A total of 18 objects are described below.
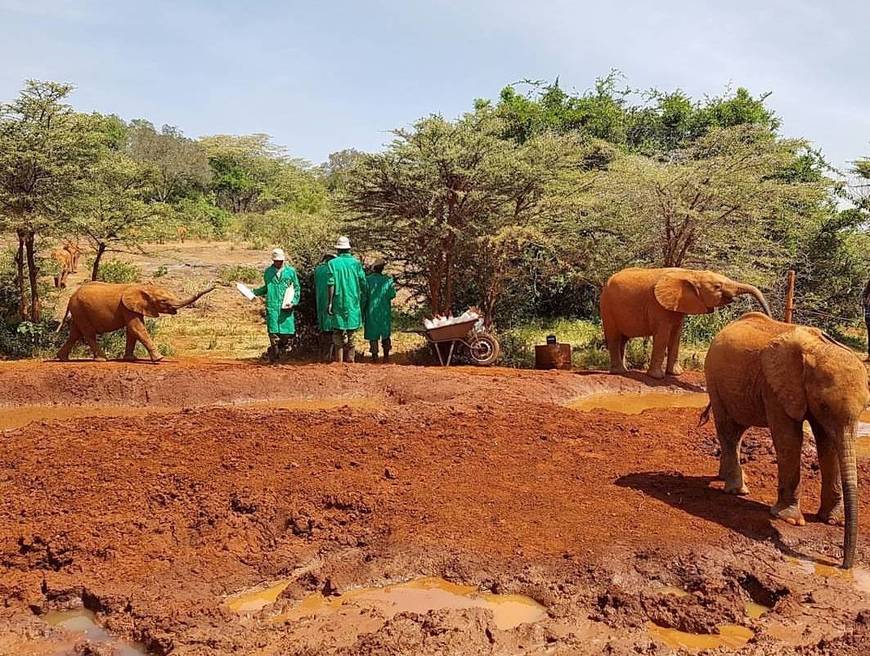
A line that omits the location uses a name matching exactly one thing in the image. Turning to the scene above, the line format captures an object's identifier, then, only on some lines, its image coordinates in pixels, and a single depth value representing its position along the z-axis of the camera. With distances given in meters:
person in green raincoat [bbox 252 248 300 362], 12.59
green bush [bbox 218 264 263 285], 22.66
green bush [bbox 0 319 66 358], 14.25
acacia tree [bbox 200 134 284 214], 49.59
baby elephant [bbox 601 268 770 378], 11.65
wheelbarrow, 13.16
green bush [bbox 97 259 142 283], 20.42
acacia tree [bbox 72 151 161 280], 14.30
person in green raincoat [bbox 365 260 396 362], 13.36
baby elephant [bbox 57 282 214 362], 12.90
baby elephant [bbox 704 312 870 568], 5.56
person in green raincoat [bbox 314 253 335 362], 12.63
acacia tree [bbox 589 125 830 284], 13.76
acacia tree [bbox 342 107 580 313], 13.55
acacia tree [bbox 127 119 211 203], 45.12
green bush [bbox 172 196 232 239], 33.62
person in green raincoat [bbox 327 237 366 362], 12.48
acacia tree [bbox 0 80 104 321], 13.43
